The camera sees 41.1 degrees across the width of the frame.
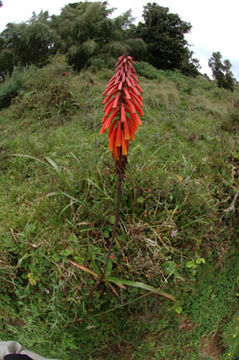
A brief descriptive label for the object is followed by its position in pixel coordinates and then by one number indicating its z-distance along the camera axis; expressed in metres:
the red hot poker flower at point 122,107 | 1.62
